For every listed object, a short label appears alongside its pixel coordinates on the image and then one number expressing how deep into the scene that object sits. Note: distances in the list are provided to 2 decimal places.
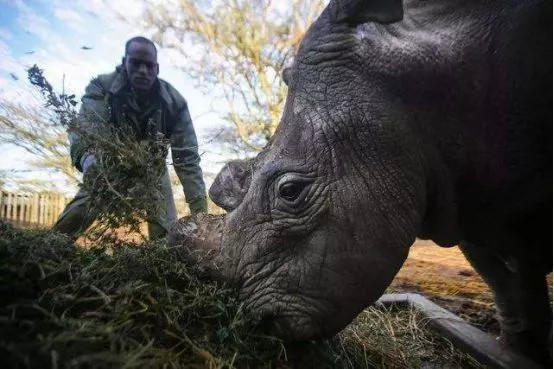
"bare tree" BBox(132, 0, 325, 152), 17.06
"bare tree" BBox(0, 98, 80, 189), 8.16
